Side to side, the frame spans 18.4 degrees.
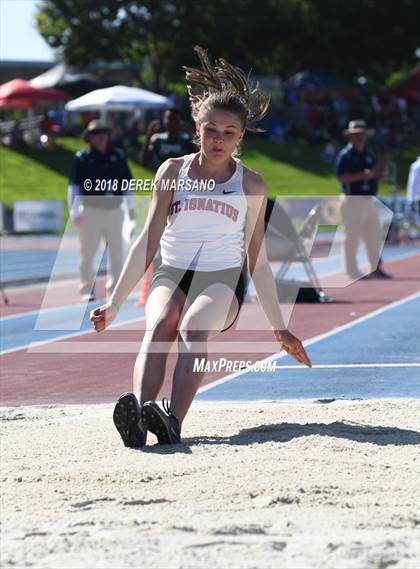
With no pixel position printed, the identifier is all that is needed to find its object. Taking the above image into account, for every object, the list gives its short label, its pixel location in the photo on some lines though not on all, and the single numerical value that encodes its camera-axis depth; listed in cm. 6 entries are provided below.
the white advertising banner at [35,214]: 3284
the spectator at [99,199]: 1502
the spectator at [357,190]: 1789
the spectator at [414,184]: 2094
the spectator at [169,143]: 1393
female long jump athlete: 646
